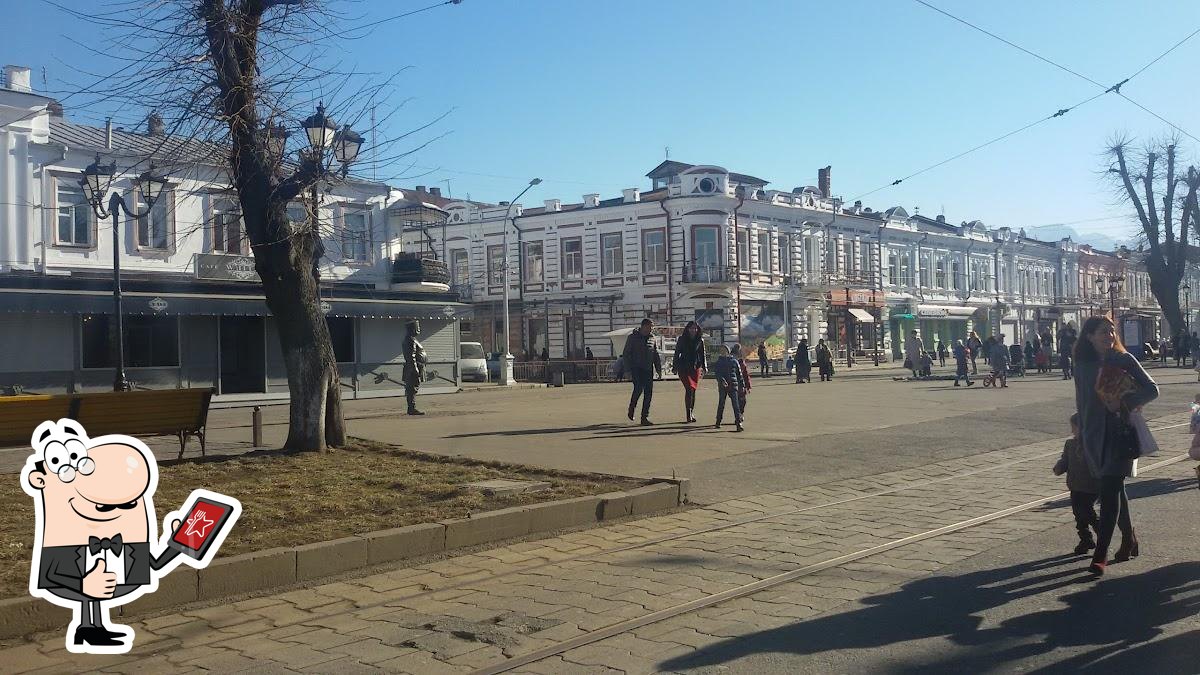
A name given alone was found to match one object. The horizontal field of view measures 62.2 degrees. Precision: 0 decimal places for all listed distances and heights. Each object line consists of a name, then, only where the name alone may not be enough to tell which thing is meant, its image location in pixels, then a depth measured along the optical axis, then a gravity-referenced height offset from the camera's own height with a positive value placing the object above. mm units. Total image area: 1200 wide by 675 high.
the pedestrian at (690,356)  17422 -25
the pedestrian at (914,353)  35688 -178
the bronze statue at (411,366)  20766 -60
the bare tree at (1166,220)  53844 +6565
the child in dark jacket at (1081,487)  7086 -1033
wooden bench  10844 -453
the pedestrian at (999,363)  29258 -517
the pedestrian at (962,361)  30359 -441
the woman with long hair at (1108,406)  6652 -434
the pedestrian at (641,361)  17016 -78
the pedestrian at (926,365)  36000 -631
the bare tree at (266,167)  11516 +2415
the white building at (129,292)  25484 +2203
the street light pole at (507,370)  37656 -357
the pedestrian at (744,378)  17078 -453
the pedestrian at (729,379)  16609 -432
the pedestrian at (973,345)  32619 +41
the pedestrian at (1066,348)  30748 -151
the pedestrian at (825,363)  36906 -451
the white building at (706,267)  50875 +4948
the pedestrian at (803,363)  36250 -425
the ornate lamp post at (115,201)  20312 +3627
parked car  42250 -286
